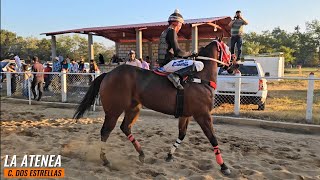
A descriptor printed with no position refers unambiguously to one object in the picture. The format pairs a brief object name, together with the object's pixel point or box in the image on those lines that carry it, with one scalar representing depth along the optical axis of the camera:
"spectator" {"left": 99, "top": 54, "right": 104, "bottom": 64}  18.25
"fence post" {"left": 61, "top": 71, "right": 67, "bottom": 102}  11.03
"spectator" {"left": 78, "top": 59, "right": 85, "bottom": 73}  15.90
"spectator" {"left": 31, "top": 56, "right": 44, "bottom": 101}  11.40
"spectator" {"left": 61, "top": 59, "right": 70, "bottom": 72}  15.32
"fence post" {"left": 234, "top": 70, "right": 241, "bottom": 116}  8.45
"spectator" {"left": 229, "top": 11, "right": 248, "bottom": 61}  7.05
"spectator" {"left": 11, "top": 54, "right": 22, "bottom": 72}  13.98
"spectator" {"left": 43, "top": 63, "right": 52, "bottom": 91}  12.83
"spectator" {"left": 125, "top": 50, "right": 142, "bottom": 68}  8.82
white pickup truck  9.21
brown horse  4.62
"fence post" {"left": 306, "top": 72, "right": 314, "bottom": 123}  7.49
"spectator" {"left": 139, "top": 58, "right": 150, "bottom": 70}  10.55
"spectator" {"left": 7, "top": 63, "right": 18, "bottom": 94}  12.56
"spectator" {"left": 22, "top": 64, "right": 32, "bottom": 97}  11.73
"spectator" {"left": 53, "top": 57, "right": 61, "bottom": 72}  16.08
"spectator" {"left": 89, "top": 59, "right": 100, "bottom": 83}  12.77
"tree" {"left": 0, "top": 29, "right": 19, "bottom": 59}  49.11
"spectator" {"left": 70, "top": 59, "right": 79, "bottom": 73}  16.05
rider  4.71
